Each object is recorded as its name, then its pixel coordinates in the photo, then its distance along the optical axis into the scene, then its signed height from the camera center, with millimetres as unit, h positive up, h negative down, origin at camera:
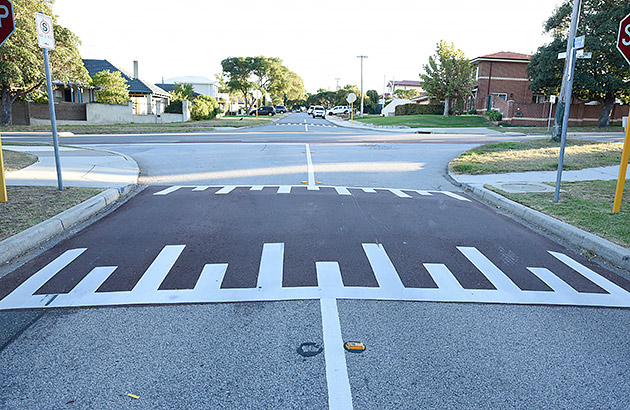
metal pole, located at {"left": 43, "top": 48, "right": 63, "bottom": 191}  8117 -256
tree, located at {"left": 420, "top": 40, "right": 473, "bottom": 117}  45219 +3895
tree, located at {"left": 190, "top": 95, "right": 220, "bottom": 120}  44281 +93
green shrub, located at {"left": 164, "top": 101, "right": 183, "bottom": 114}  44000 +57
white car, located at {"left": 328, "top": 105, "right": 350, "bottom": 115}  78919 +175
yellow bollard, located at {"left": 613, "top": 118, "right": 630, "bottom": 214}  7219 -884
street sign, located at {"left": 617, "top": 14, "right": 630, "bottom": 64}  6918 +1153
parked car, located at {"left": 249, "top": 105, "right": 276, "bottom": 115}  72019 +68
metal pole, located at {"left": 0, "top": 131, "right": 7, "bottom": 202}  7652 -1423
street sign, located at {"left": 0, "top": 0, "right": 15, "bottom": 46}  7125 +1325
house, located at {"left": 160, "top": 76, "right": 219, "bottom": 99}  87062 +4713
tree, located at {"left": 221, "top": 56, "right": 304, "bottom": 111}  69625 +5531
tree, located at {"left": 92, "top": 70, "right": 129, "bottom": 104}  38219 +1671
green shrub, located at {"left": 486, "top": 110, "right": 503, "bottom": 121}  41191 +0
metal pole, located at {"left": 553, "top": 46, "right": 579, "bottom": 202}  8430 -260
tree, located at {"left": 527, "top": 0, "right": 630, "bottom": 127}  32531 +4390
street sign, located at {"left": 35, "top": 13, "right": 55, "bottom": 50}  7785 +1273
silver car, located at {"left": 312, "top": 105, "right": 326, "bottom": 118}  67438 -85
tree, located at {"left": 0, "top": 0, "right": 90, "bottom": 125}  27656 +2902
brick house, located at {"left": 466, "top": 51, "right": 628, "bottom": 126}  41844 +2198
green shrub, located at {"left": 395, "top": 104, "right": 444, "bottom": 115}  54609 +537
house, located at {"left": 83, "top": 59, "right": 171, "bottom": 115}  41344 +1702
